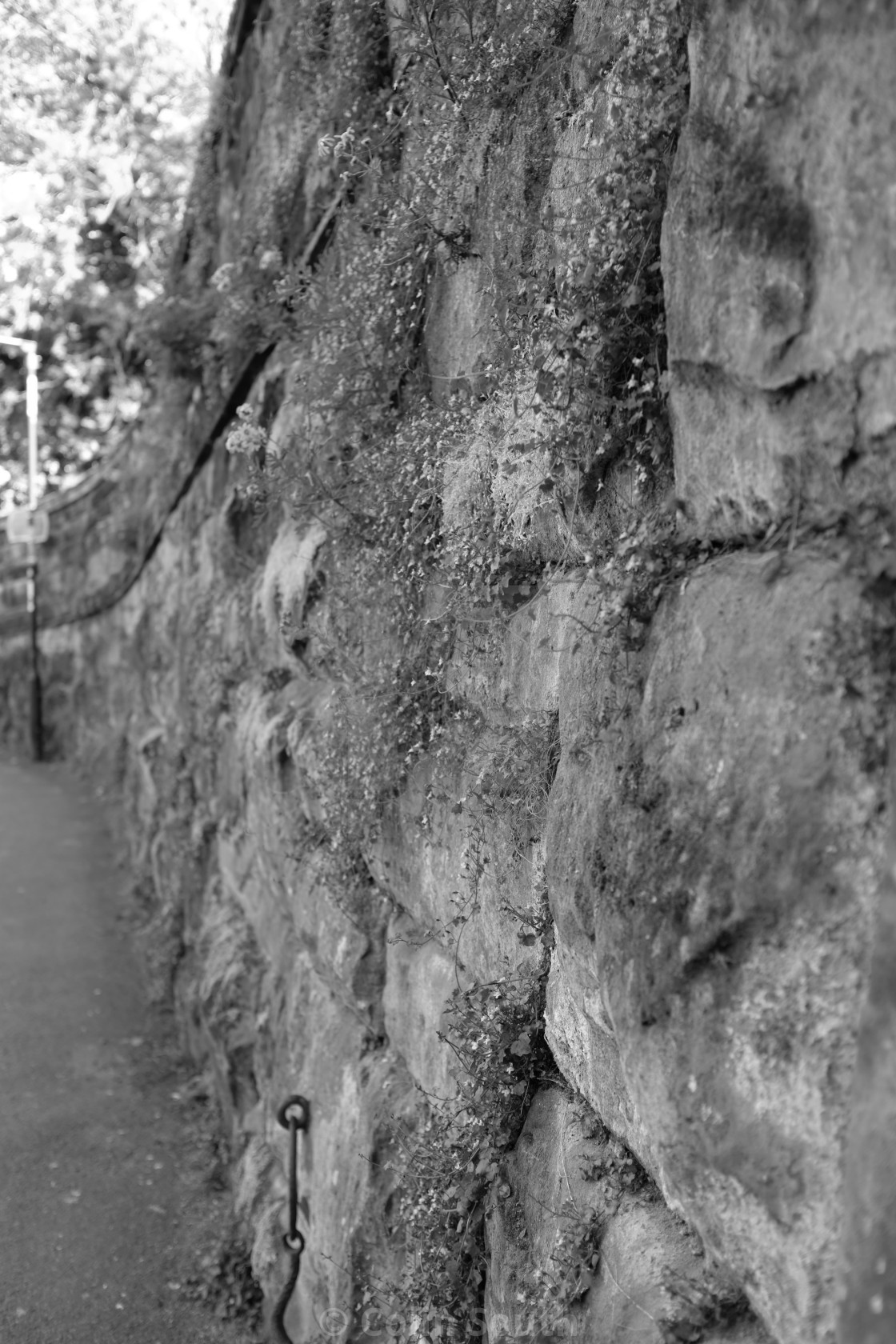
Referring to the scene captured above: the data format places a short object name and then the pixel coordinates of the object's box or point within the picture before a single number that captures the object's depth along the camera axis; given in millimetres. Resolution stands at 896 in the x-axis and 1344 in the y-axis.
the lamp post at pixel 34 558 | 12344
